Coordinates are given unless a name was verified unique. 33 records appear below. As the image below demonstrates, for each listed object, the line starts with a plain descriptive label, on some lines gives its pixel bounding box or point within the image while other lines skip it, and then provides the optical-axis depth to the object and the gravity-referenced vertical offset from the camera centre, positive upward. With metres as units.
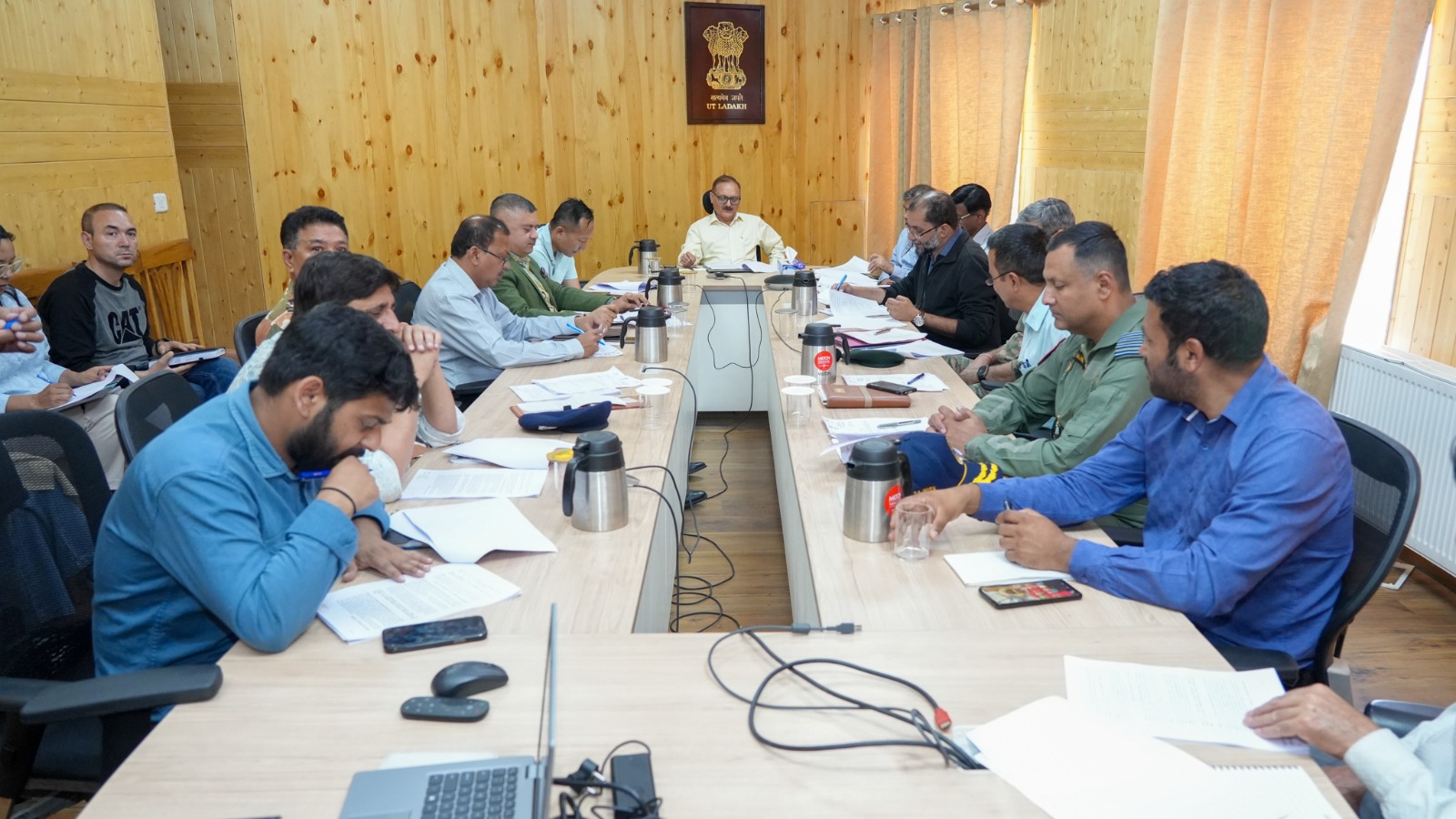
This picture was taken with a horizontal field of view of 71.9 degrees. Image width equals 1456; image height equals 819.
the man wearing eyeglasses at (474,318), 3.64 -0.59
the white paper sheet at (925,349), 3.67 -0.72
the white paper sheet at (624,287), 5.44 -0.72
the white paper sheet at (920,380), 3.19 -0.72
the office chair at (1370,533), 1.69 -0.65
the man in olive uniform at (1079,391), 2.29 -0.57
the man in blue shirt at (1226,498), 1.70 -0.61
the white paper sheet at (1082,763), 1.19 -0.74
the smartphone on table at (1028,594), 1.70 -0.74
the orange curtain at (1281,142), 3.31 +0.03
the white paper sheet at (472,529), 1.91 -0.73
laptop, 1.14 -0.72
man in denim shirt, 1.51 -0.54
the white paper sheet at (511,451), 2.46 -0.73
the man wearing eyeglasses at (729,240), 6.57 -0.57
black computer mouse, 1.39 -0.71
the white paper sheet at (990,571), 1.80 -0.74
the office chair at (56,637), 1.43 -0.75
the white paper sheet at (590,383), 3.20 -0.73
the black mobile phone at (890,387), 3.07 -0.70
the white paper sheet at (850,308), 4.56 -0.70
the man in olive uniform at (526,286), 4.51 -0.60
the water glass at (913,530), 1.90 -0.70
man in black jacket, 4.41 -0.60
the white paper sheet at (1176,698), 1.33 -0.74
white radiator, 3.13 -0.85
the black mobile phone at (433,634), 1.55 -0.73
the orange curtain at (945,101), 6.18 +0.33
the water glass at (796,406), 2.83 -0.71
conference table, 1.20 -0.74
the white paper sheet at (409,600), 1.63 -0.74
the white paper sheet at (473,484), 2.25 -0.74
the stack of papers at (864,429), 2.60 -0.72
